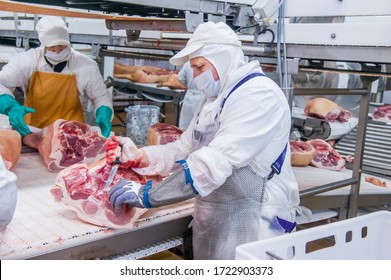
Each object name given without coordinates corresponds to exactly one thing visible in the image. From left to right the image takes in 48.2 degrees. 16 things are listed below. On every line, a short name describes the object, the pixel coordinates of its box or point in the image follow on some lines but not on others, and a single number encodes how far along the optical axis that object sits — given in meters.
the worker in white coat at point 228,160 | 1.85
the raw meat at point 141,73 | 6.45
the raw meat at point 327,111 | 4.46
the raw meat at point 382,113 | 4.49
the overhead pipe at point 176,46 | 2.52
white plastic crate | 1.38
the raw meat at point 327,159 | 3.59
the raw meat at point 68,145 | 2.72
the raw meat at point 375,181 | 3.43
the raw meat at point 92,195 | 1.98
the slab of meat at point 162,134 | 3.03
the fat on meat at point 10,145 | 2.52
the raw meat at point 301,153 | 3.49
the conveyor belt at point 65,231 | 1.75
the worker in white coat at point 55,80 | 3.26
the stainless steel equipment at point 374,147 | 3.99
